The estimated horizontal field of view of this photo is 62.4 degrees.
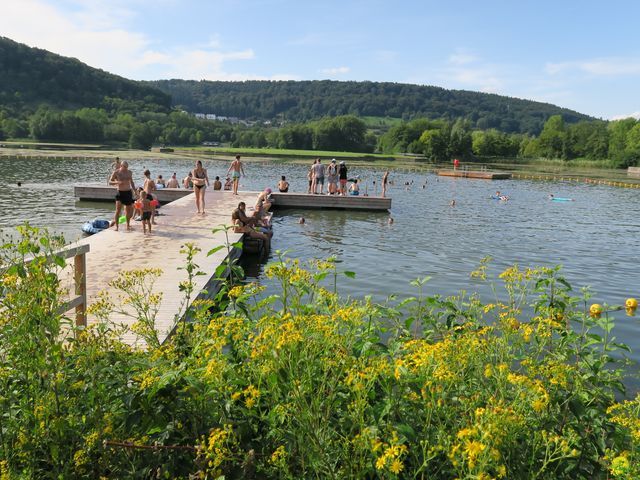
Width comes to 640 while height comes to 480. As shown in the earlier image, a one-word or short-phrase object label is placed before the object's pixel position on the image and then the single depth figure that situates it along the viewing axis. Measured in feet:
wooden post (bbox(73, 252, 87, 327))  17.66
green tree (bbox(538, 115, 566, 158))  393.50
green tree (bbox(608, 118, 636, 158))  360.28
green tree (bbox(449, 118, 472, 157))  338.95
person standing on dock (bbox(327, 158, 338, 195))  86.74
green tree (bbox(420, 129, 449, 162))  335.06
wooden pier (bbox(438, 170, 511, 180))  168.76
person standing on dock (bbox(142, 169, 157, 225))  54.34
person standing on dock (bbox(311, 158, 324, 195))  86.74
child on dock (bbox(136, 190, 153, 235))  42.27
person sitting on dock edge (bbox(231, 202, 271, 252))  45.83
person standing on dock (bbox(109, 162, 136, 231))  44.75
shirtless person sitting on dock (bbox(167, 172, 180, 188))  86.99
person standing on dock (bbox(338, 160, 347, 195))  85.87
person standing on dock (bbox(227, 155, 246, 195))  75.56
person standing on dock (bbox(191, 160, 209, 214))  55.25
